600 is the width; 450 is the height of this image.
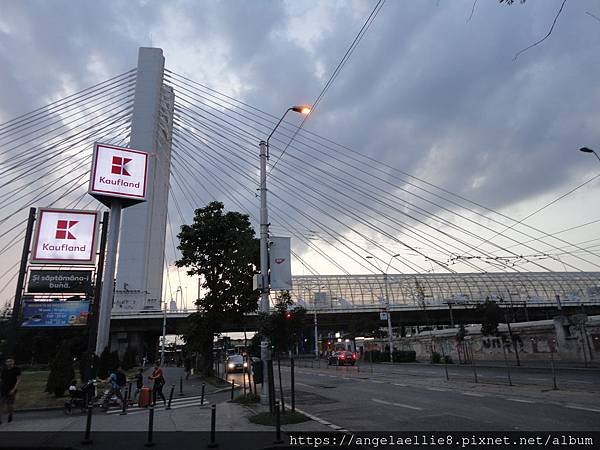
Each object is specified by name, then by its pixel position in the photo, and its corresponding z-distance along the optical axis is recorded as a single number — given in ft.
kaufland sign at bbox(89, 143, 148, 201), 104.47
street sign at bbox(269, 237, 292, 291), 55.67
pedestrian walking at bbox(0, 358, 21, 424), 48.85
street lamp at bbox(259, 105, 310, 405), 51.97
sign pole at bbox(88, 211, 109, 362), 79.92
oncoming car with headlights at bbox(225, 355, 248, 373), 165.27
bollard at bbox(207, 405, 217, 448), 32.53
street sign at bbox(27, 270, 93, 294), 87.92
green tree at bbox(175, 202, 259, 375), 112.37
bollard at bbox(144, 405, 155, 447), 34.07
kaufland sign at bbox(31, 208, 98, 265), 91.61
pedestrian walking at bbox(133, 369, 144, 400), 68.44
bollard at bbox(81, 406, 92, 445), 35.76
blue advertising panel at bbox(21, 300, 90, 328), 86.79
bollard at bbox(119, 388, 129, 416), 58.05
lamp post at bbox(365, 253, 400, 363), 174.77
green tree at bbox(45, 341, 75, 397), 74.18
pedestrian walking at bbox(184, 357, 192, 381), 135.23
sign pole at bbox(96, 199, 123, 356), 94.17
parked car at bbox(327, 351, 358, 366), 182.19
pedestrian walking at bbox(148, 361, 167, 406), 67.05
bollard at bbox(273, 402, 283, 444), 32.95
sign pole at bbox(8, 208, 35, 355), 73.39
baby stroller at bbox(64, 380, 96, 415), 59.26
